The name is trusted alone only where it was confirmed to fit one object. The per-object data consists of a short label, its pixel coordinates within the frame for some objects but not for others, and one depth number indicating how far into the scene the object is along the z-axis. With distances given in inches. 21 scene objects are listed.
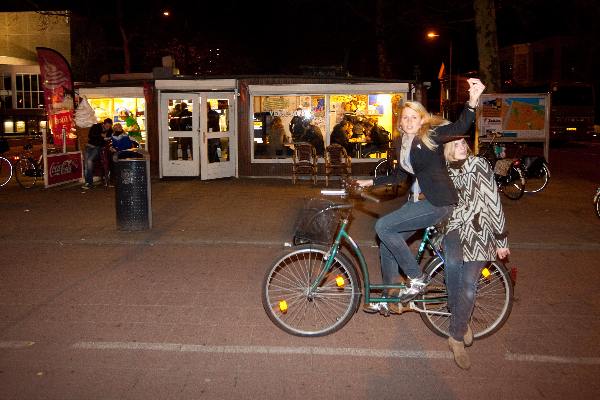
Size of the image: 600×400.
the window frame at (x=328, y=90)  698.8
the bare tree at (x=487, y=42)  751.1
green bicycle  217.3
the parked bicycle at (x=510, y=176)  530.3
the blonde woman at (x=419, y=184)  205.3
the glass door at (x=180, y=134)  691.4
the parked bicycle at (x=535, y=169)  551.5
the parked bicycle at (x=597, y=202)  443.7
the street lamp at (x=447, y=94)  1325.0
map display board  685.9
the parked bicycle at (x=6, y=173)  639.8
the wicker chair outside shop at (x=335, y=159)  655.1
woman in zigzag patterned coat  202.1
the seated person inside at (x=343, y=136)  713.6
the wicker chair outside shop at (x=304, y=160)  670.5
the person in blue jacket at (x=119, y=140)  639.8
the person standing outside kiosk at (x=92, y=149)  627.5
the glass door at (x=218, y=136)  687.1
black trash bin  400.8
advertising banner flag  669.9
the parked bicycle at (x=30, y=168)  631.2
